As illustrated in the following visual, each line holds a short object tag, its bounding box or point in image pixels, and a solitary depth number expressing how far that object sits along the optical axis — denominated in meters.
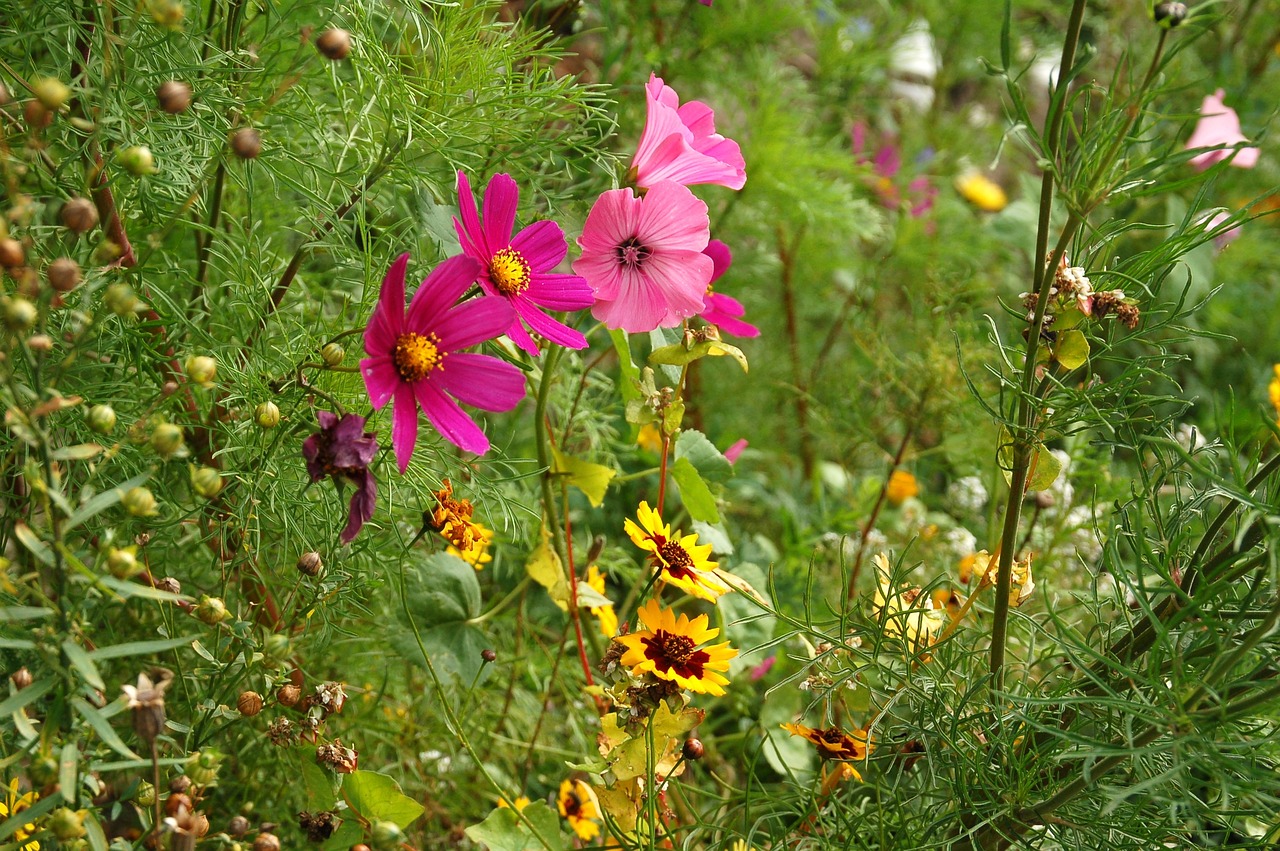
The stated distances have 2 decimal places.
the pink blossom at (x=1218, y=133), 1.28
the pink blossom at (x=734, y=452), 0.74
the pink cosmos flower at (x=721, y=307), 0.66
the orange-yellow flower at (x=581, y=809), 0.65
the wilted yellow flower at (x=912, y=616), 0.54
